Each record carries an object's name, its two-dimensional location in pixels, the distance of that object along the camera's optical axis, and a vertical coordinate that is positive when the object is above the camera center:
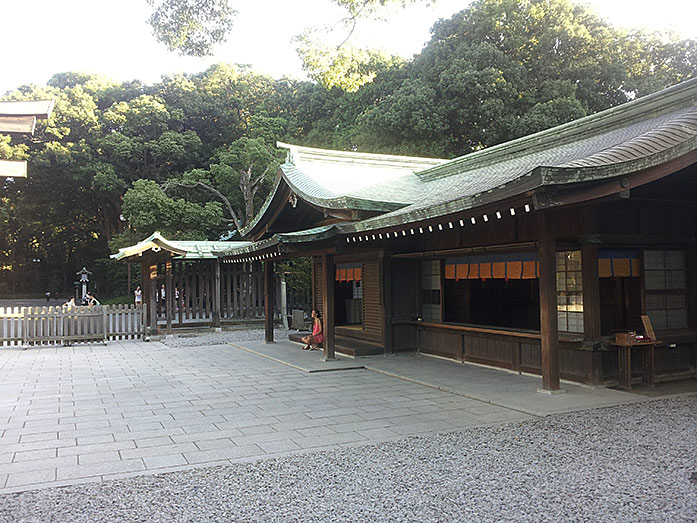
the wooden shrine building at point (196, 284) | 17.20 +0.03
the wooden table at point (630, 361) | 7.78 -1.25
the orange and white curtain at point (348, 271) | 13.48 +0.25
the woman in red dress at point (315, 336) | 13.08 -1.29
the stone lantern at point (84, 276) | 27.91 +0.57
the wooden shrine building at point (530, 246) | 6.86 +0.58
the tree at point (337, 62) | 11.72 +4.79
